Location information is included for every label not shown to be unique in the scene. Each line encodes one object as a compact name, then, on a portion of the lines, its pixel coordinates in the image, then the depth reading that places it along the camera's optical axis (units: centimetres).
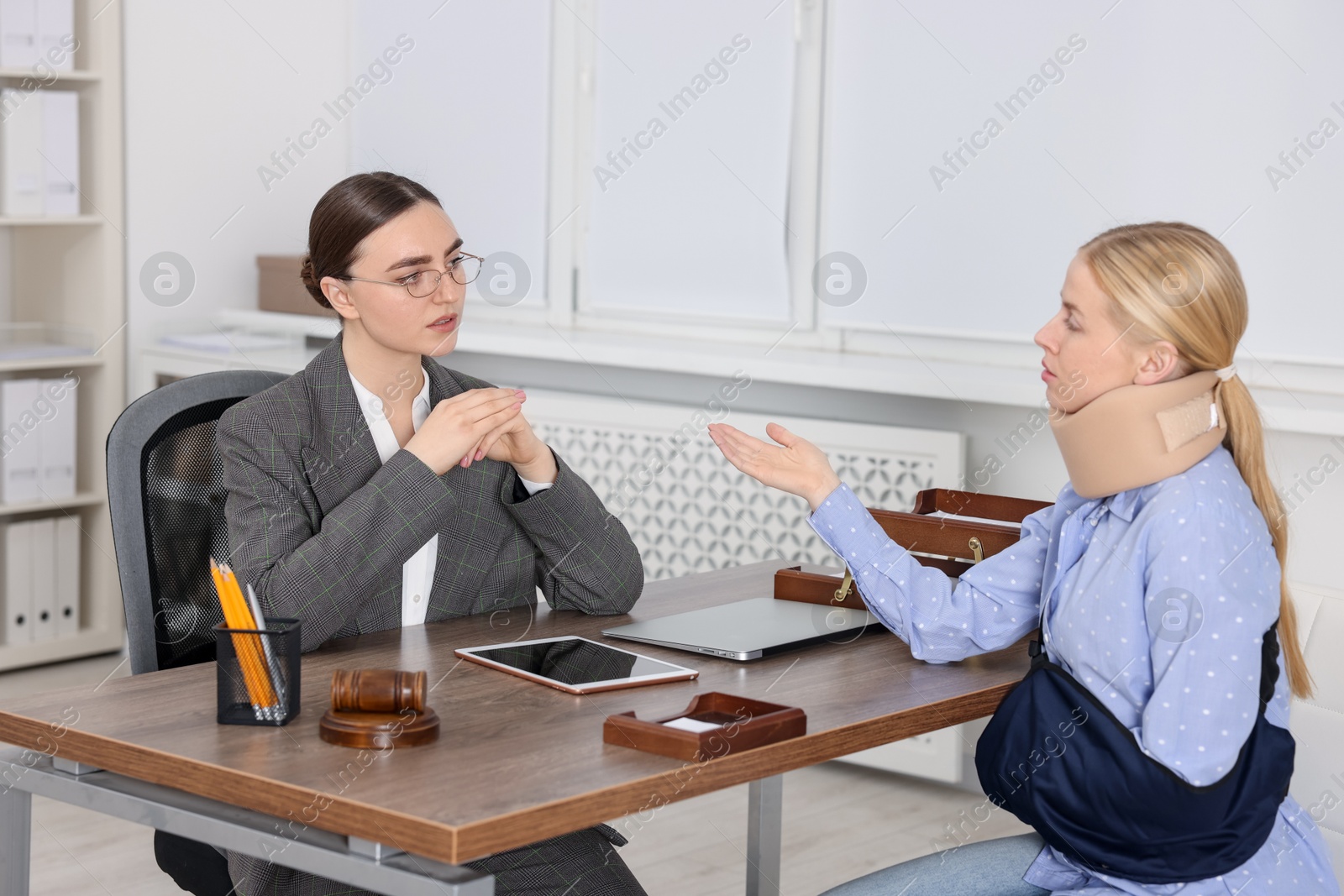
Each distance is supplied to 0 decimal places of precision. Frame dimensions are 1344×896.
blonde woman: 368
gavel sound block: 364
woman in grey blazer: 399
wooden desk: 332
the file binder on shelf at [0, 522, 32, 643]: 611
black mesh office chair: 413
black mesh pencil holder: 368
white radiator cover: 546
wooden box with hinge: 418
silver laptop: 402
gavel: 366
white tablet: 387
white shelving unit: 611
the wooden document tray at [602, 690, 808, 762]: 362
